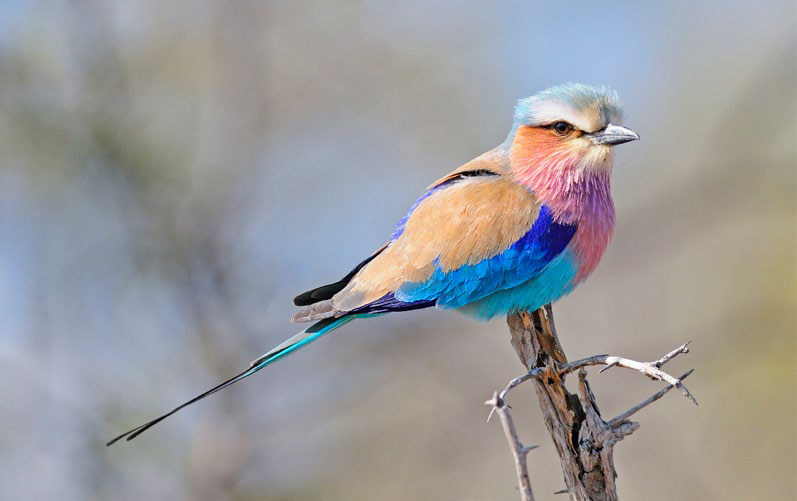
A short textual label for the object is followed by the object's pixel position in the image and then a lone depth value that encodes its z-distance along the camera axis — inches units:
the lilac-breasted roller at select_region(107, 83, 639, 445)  266.8
